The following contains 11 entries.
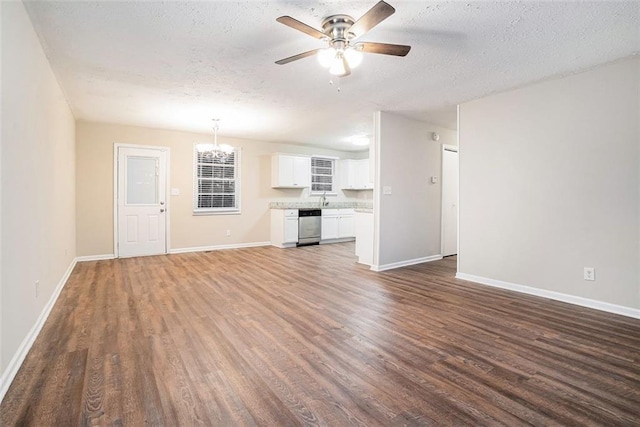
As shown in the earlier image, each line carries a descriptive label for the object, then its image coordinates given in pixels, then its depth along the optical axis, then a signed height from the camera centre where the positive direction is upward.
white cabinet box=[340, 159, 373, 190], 8.52 +0.89
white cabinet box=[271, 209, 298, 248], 7.12 -0.50
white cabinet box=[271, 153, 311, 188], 7.43 +0.85
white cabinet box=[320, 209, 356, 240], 7.74 -0.44
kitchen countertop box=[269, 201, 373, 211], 7.63 +0.03
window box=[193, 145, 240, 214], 6.64 +0.47
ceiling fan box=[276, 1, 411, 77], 2.27 +1.19
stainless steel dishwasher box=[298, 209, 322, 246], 7.34 -0.47
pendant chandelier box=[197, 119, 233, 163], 5.82 +1.07
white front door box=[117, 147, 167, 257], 5.85 +0.07
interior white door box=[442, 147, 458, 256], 5.87 +0.13
